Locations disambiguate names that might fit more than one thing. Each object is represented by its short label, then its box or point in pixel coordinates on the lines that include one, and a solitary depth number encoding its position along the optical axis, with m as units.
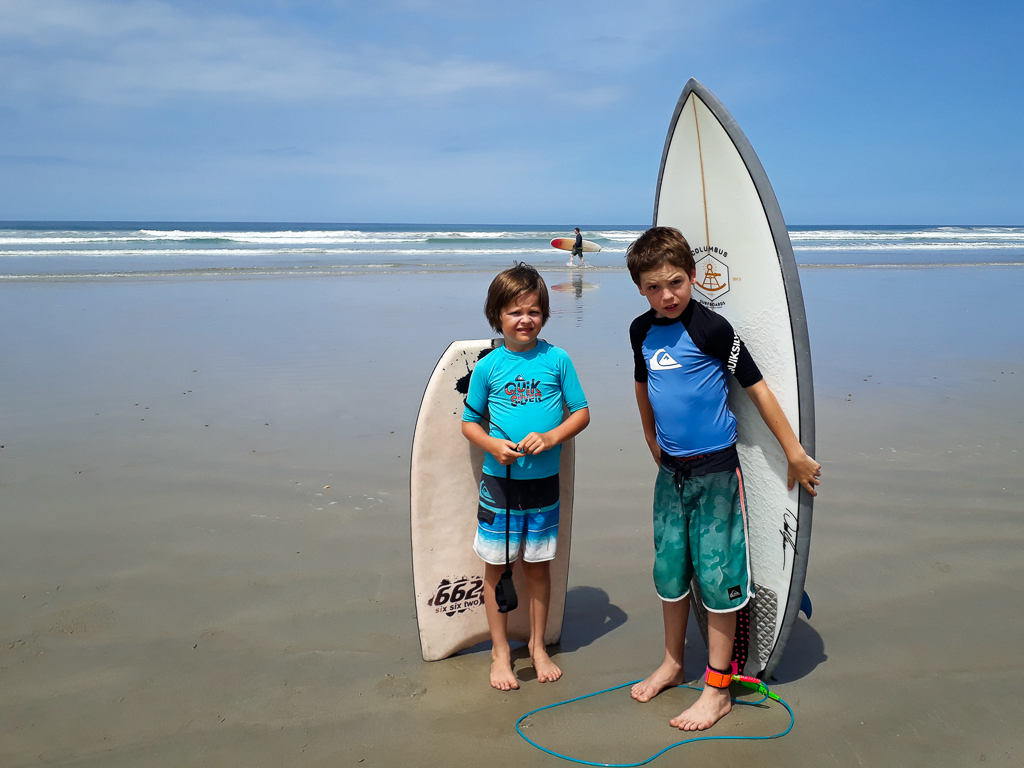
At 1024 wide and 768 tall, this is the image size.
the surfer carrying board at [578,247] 21.30
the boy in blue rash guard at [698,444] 2.34
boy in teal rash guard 2.50
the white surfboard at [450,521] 2.79
